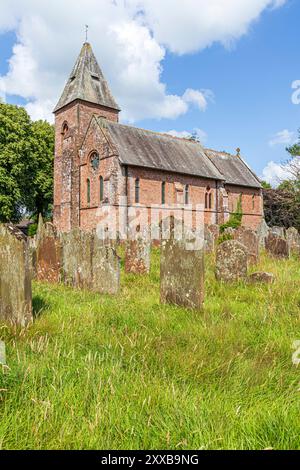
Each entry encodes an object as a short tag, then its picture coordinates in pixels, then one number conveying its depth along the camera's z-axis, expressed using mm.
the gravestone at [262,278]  6992
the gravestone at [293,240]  14438
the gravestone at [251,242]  9980
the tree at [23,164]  31000
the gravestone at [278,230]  18483
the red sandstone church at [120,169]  26062
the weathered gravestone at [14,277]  4180
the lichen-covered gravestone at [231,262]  7262
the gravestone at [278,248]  12117
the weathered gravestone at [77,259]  7328
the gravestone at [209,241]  14672
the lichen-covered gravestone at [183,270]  5492
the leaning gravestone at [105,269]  6820
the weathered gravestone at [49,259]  8000
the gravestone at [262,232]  18734
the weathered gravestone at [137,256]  9289
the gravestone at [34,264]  8241
